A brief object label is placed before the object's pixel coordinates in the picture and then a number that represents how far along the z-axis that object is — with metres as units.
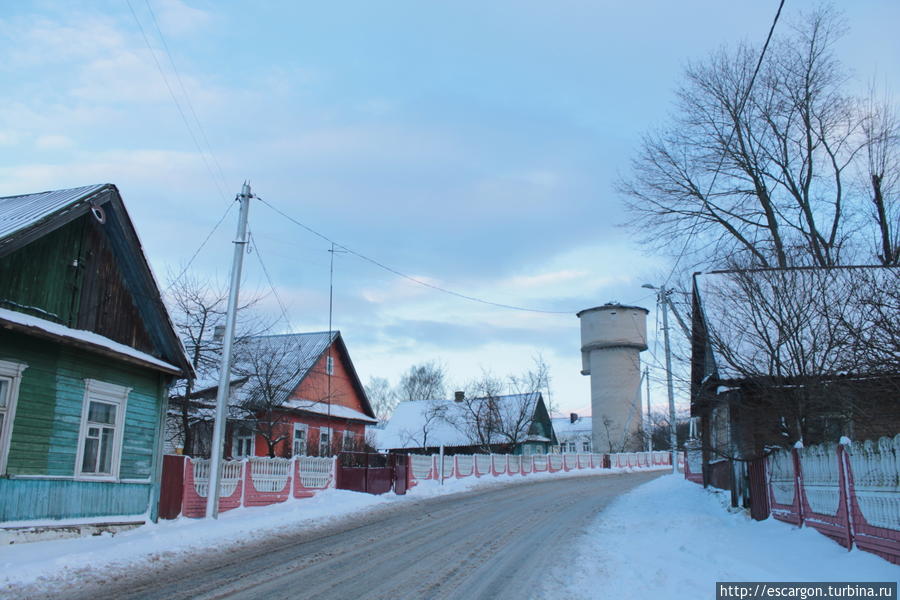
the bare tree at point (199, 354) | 22.12
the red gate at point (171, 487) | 14.66
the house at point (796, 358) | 10.72
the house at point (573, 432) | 83.44
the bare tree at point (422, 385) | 90.75
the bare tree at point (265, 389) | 25.77
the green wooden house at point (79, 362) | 11.12
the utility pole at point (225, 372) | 14.52
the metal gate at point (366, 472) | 22.62
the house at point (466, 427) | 42.88
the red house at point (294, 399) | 26.30
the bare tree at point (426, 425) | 48.28
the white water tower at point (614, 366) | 57.72
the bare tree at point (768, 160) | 25.11
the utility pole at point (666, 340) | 26.62
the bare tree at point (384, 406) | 96.03
